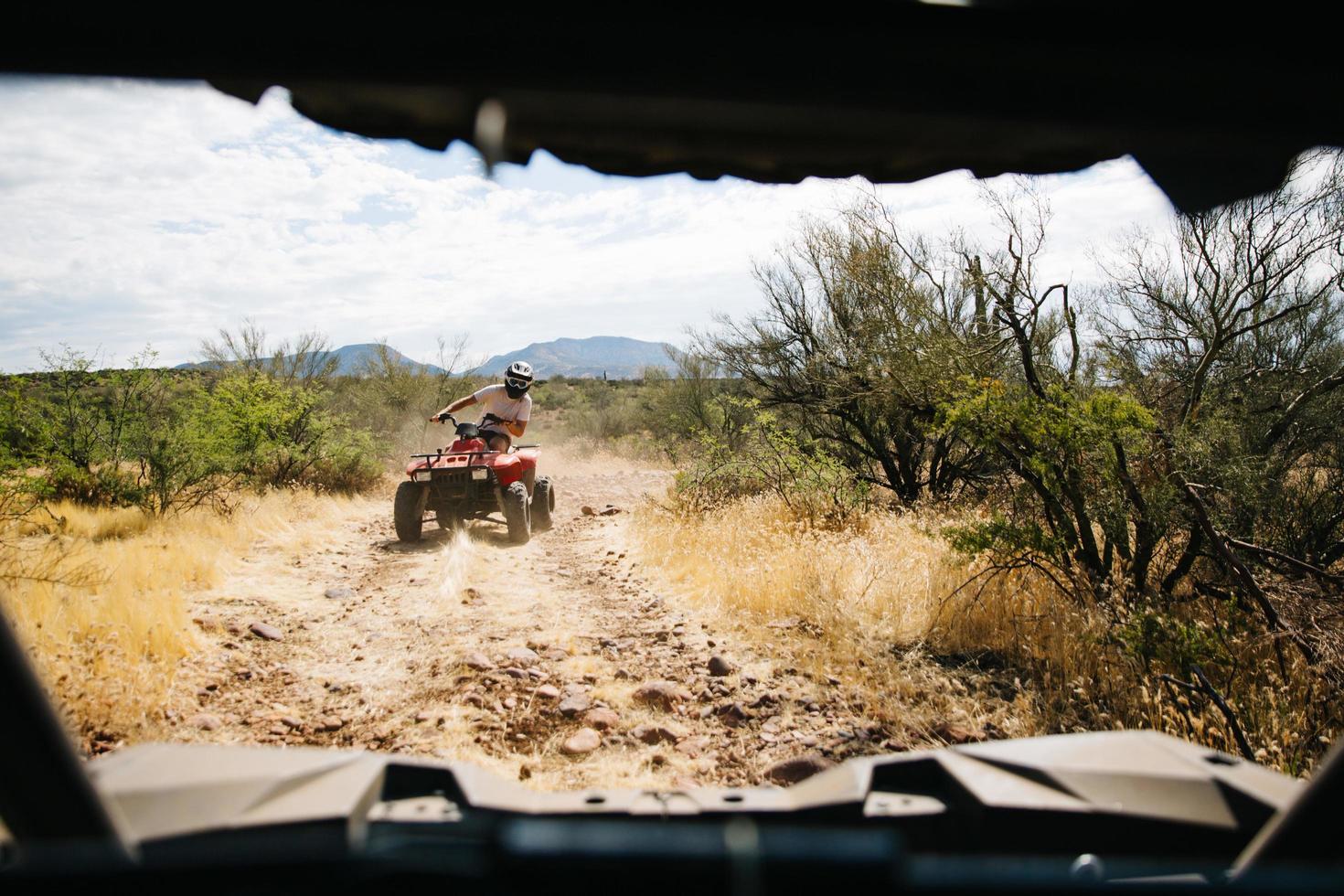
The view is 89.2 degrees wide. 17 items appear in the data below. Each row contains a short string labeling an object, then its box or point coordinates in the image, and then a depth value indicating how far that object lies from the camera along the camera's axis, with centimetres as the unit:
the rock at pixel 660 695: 383
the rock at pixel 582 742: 326
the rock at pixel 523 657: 434
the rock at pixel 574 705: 364
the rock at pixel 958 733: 336
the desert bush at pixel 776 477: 805
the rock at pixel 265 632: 482
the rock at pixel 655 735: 343
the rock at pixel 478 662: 419
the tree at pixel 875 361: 658
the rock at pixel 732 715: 364
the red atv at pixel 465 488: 780
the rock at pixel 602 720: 352
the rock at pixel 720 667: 425
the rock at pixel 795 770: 301
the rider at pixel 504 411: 850
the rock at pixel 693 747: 332
